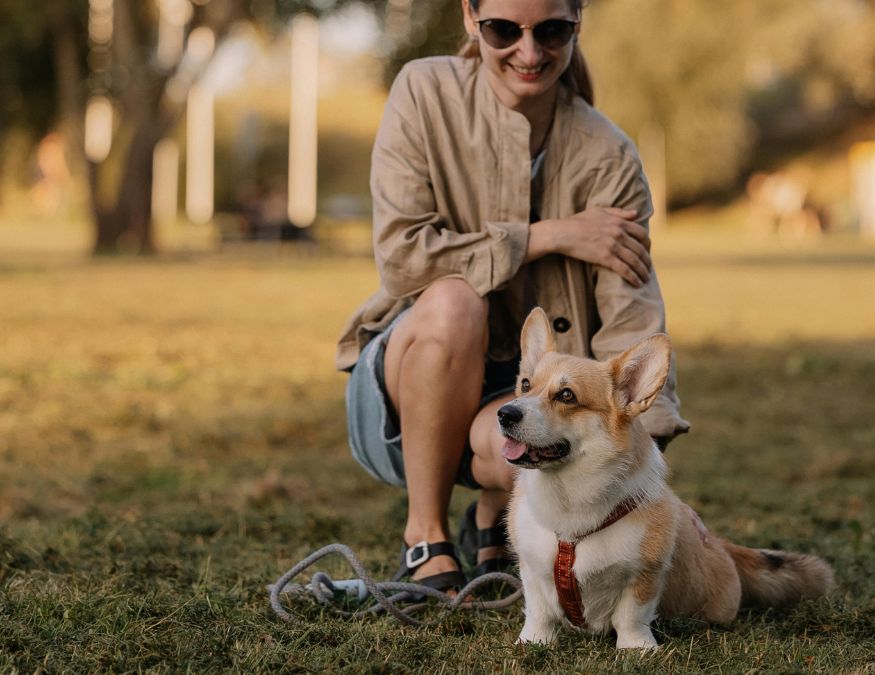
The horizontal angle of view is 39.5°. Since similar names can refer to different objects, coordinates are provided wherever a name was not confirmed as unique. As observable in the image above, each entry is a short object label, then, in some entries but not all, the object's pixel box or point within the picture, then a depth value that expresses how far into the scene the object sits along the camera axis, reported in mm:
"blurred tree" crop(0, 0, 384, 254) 20578
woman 3449
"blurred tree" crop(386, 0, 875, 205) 38156
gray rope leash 3180
